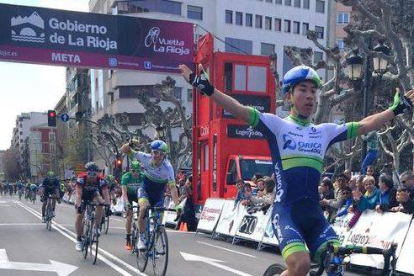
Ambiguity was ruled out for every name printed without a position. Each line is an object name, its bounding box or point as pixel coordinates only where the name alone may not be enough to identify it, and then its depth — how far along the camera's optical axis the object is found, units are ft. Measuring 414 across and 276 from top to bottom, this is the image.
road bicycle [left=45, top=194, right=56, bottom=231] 51.67
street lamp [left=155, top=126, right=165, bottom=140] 77.04
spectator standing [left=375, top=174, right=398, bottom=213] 32.89
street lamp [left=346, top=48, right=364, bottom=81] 43.43
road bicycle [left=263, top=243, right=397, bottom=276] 10.49
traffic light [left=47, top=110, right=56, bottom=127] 99.25
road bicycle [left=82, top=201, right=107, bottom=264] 31.24
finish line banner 63.67
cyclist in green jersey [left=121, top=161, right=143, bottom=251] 32.98
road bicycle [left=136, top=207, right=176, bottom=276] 25.49
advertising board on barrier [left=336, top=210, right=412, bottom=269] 29.94
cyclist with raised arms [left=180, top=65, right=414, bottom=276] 13.24
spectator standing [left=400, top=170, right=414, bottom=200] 33.42
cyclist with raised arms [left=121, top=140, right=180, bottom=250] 27.81
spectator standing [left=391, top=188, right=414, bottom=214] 30.94
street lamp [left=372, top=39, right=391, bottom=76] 44.32
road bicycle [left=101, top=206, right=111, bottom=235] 48.33
